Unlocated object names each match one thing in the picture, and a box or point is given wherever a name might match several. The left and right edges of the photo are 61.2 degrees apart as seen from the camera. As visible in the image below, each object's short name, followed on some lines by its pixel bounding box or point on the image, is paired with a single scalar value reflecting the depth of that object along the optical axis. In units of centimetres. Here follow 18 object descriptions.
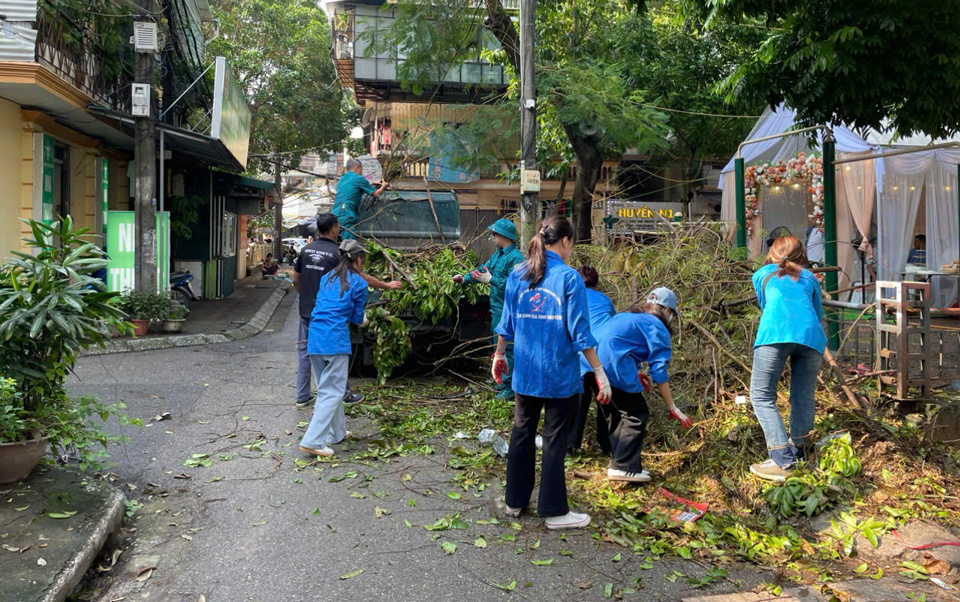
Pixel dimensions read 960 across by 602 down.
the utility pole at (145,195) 1266
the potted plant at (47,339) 480
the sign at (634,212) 1670
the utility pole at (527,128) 978
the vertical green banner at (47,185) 1335
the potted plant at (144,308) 1222
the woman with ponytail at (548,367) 473
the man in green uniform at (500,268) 768
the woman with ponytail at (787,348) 524
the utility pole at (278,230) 3400
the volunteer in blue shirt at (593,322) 598
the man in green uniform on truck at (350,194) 966
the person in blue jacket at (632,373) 537
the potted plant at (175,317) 1255
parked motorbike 1562
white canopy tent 1352
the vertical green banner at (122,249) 1276
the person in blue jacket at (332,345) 617
